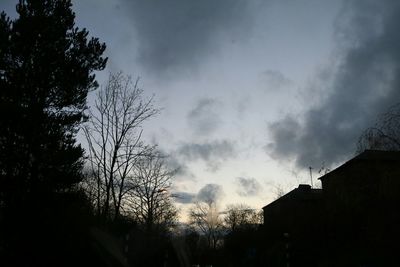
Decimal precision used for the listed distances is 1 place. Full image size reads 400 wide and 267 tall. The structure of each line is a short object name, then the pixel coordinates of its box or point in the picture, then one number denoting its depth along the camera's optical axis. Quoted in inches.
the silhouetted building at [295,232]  887.1
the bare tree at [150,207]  1649.9
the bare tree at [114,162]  922.7
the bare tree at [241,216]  3437.5
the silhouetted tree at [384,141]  715.4
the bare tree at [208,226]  4087.1
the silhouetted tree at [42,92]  770.2
